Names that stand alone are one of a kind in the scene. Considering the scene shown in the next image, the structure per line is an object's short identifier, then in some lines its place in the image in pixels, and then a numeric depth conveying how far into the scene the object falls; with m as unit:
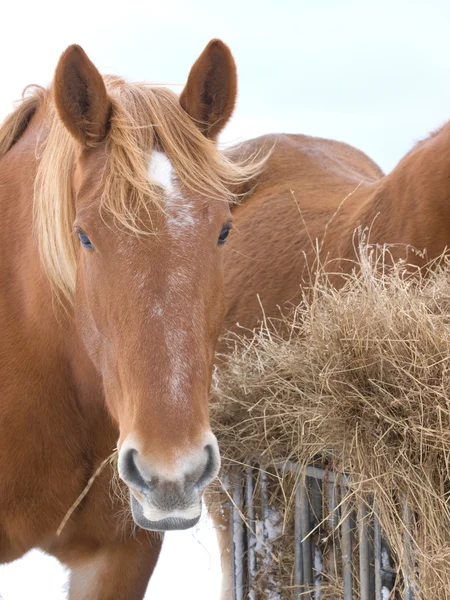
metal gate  2.25
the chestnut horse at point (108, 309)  1.85
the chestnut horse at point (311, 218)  3.46
